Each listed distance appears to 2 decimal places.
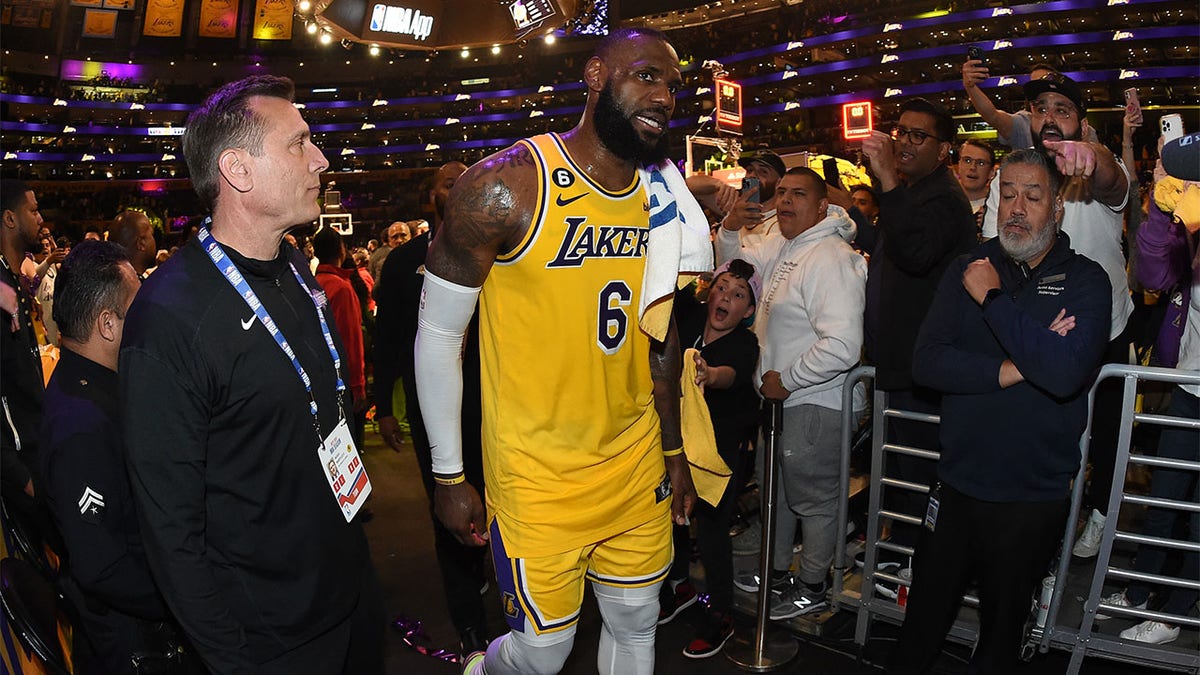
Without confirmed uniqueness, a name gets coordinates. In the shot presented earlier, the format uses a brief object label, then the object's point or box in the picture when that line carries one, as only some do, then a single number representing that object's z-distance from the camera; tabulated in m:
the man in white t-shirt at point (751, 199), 3.20
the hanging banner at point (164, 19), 28.62
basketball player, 2.51
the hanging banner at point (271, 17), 30.27
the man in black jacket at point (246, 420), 1.76
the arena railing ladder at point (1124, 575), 3.19
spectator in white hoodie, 4.05
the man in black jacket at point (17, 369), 3.10
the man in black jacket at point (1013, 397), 2.93
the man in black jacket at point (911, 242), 3.82
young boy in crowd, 3.96
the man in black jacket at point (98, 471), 2.15
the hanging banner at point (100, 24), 29.52
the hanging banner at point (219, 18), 30.11
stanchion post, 3.90
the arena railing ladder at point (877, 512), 3.84
